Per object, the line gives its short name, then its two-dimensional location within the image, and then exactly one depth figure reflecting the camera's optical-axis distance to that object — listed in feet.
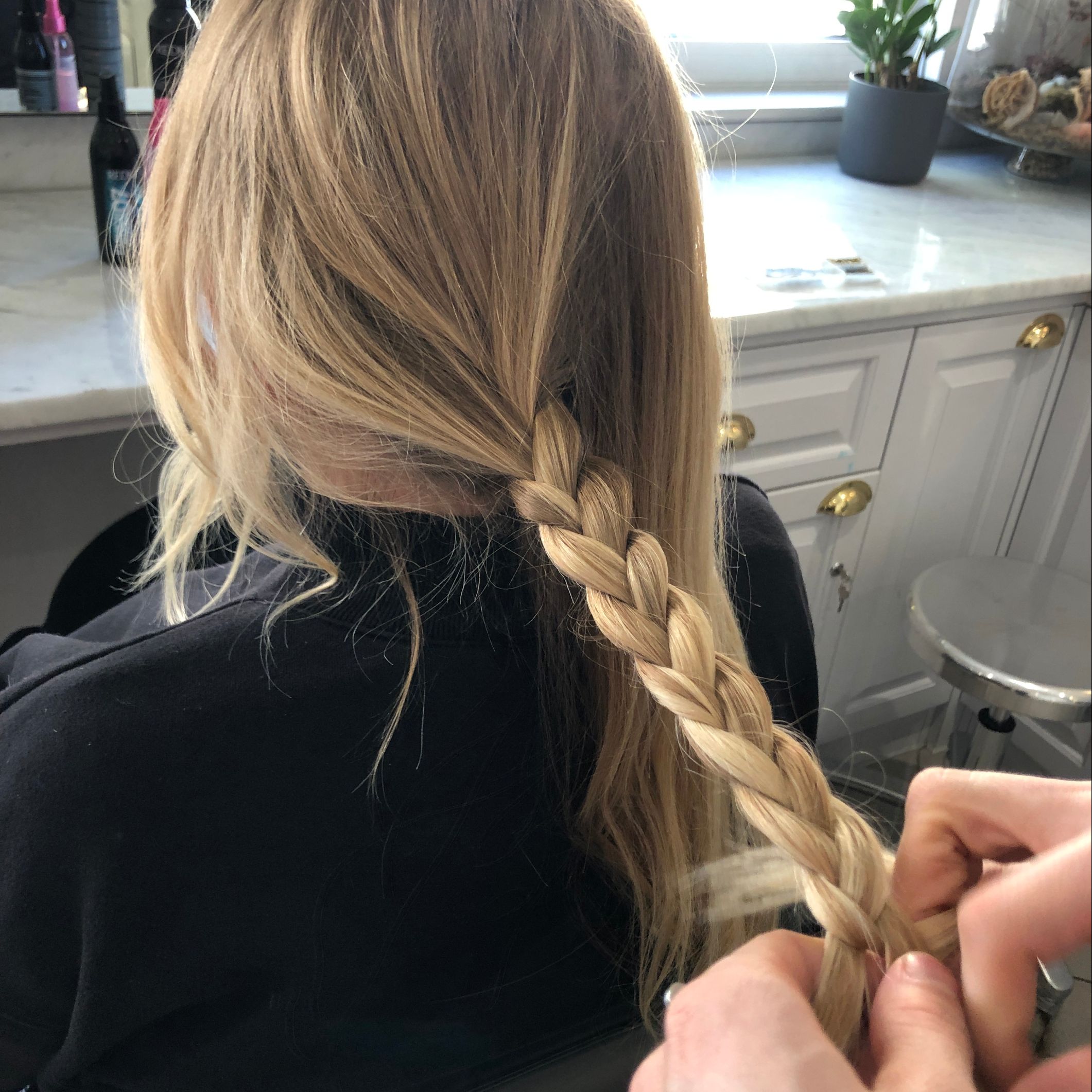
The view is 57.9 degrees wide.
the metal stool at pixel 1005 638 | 4.18
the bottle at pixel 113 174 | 3.55
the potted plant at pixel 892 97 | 5.23
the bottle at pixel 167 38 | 3.85
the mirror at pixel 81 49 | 3.94
